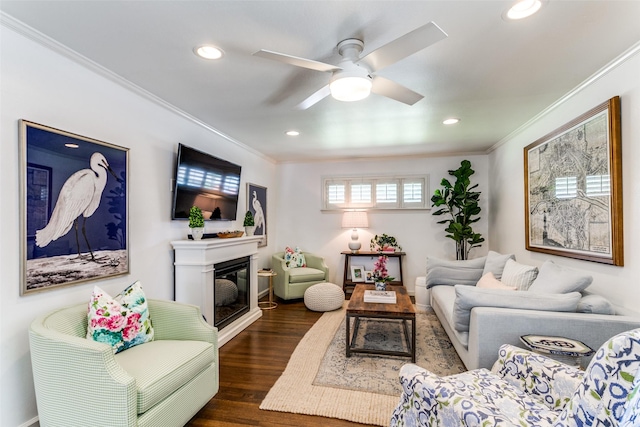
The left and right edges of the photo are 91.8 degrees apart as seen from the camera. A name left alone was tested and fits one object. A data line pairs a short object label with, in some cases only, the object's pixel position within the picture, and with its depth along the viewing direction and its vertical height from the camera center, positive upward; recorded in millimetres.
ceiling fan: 1585 +881
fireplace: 3012 -668
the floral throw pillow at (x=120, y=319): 1889 -639
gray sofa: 1887 -642
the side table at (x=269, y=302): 4506 -1271
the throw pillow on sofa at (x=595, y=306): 1994 -590
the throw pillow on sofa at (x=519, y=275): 2838 -568
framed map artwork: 2188 +228
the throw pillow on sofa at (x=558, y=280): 2191 -483
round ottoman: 4234 -1106
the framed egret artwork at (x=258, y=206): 4809 +183
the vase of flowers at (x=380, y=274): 3525 -674
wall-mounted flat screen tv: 3073 +365
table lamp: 5289 -72
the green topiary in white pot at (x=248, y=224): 4121 -86
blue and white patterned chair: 831 -734
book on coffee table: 3109 -828
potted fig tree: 4762 +158
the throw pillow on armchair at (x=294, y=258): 5171 -693
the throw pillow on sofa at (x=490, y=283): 3052 -685
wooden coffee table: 2769 -875
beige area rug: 2111 -1302
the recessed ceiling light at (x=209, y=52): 1979 +1086
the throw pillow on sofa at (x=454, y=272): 3762 -683
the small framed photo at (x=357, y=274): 5391 -997
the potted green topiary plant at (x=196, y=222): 3094 -42
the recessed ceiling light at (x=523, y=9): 1544 +1066
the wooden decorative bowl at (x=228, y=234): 3547 -191
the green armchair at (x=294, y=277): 4770 -943
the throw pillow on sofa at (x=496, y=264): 3406 -541
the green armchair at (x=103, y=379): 1510 -845
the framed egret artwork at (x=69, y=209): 1820 +68
